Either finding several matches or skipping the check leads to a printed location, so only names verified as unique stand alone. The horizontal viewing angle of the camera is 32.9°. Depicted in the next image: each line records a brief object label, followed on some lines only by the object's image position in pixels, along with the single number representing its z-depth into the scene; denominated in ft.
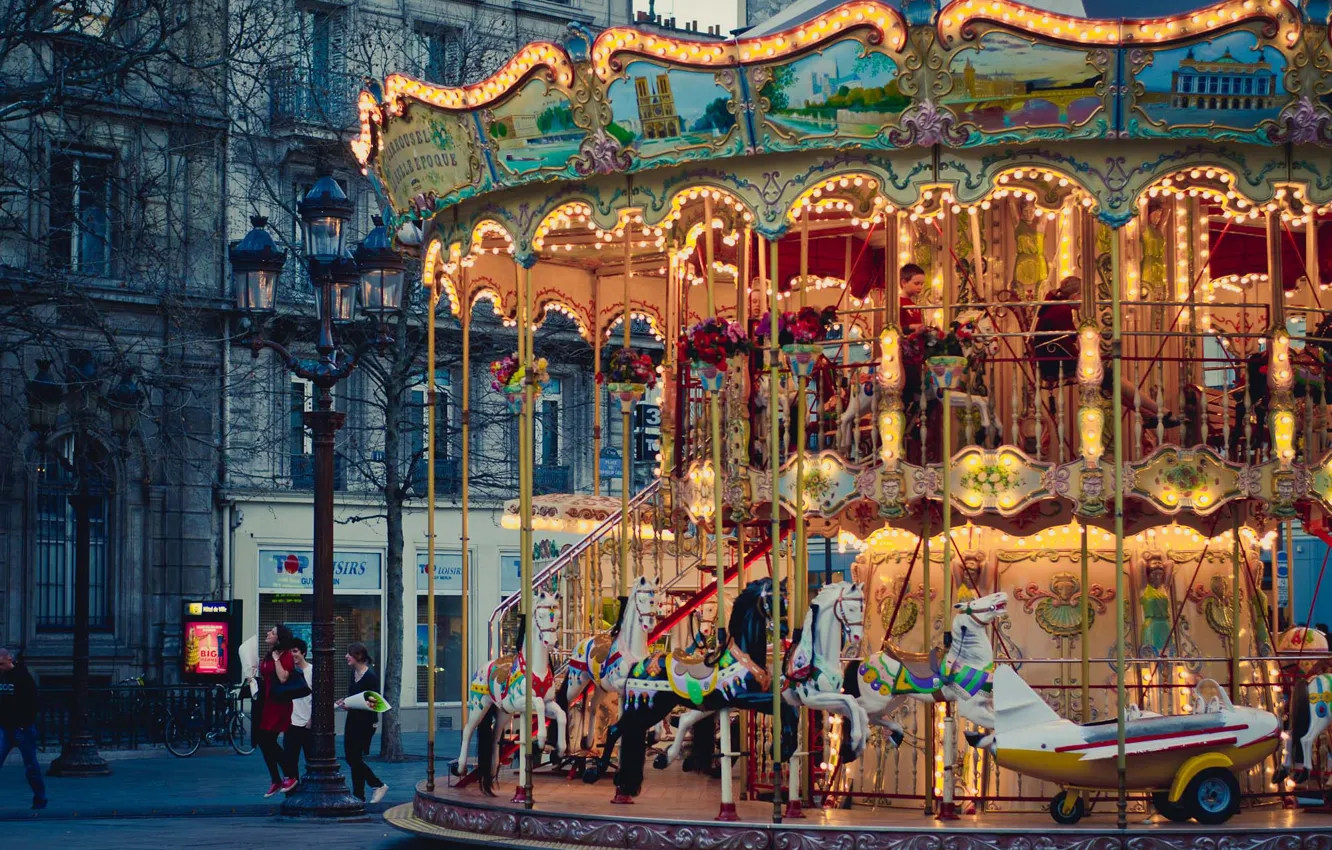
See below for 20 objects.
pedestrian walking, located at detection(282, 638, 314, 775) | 79.92
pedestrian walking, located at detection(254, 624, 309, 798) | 78.59
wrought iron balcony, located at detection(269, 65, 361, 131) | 133.90
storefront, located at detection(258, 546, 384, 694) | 138.41
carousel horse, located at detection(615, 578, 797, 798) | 58.44
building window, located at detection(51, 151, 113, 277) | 109.70
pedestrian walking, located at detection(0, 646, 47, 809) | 79.46
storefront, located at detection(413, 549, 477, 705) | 144.77
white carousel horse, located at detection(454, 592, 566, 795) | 63.57
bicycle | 115.96
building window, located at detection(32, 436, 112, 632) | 127.24
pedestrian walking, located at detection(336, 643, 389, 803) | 77.25
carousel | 55.62
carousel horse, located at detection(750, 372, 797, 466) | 63.36
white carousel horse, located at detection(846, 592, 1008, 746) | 56.24
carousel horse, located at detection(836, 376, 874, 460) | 62.39
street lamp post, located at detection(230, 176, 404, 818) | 72.74
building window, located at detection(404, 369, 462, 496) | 130.00
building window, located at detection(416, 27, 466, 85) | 124.36
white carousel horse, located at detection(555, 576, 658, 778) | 62.75
